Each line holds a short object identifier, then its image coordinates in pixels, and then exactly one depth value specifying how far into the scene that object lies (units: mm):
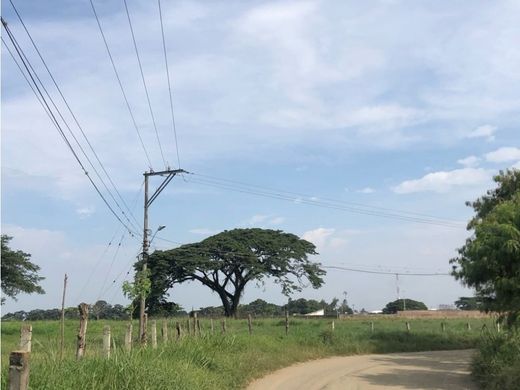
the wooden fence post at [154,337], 14609
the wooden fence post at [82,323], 11105
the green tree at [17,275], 42031
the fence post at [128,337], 13086
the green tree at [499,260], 15227
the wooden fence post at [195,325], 20994
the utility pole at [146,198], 28364
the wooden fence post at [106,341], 11209
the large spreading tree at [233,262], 62312
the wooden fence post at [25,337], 7750
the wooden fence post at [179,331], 18494
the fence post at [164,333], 16098
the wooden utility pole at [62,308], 9974
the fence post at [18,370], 5254
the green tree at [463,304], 105831
